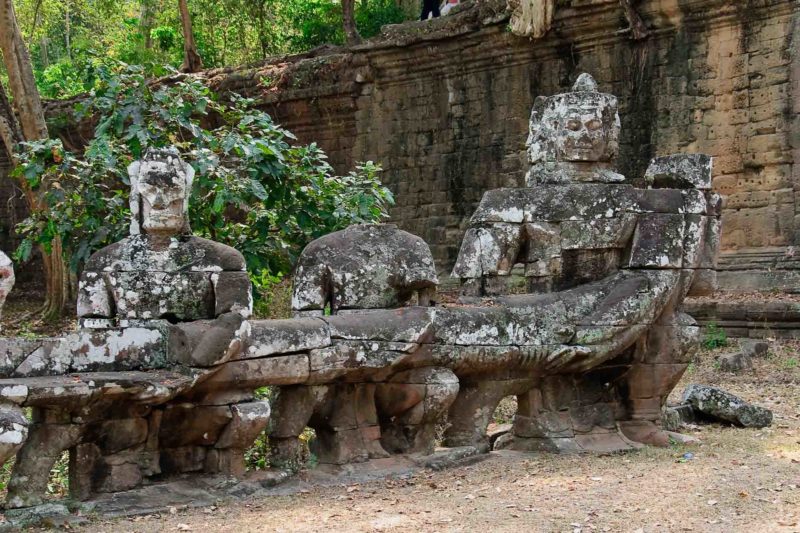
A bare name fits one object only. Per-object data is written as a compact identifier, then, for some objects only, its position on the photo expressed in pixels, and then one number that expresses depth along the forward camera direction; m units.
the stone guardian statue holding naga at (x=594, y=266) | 7.28
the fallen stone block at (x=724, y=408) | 8.48
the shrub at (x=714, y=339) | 13.44
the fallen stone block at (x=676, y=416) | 8.13
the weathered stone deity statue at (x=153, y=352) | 5.43
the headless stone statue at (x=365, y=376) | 6.34
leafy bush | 8.84
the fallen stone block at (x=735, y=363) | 11.69
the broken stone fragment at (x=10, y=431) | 4.95
